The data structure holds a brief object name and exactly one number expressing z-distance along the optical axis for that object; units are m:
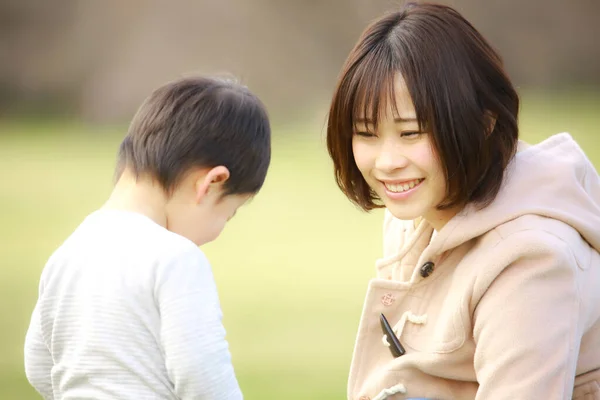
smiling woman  4.63
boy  4.58
